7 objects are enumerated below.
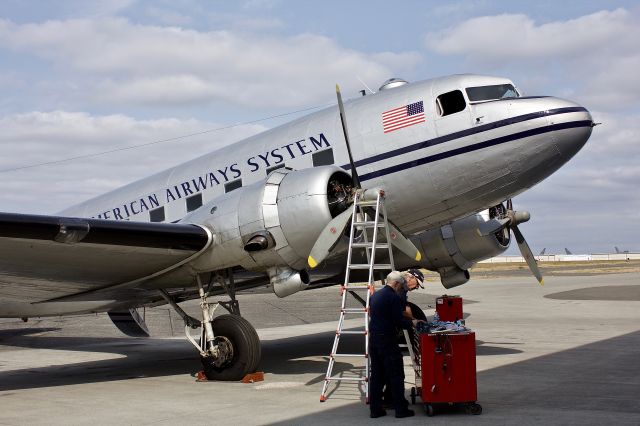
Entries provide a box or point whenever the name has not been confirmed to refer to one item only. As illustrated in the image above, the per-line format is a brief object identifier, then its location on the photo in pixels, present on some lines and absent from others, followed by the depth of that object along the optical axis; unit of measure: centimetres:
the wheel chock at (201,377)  1148
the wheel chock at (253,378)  1104
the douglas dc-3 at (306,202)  1040
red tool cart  801
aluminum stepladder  929
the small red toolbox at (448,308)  1222
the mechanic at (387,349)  798
